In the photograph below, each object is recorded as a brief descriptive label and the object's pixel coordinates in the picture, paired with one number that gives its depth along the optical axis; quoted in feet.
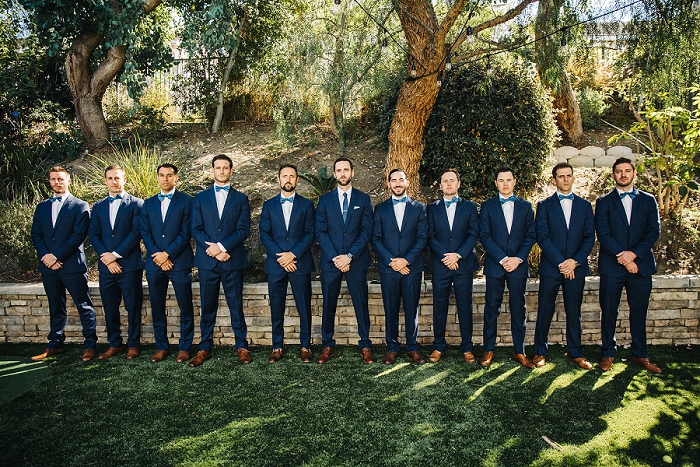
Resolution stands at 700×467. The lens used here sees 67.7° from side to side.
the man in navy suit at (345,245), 15.69
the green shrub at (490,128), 21.53
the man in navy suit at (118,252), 16.06
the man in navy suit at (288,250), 15.75
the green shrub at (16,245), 19.47
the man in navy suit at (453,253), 15.43
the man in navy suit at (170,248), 15.81
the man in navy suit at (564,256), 14.99
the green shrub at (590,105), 30.25
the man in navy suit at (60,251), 16.37
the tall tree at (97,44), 24.93
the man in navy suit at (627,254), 14.84
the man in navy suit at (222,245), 15.70
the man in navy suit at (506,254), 15.20
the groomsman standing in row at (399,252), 15.51
